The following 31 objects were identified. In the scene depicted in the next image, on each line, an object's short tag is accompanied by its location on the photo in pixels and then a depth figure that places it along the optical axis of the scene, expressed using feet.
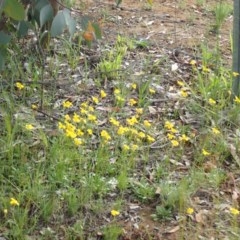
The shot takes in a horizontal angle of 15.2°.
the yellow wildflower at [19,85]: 16.38
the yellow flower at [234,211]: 13.03
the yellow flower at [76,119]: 15.27
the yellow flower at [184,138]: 15.64
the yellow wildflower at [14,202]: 12.50
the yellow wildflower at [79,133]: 14.88
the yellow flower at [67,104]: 16.01
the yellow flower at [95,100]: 16.44
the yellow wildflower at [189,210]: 13.22
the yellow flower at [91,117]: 15.45
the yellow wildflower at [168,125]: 15.84
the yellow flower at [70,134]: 14.47
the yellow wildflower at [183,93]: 17.29
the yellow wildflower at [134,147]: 14.98
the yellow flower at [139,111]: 16.54
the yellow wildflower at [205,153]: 14.97
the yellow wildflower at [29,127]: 14.76
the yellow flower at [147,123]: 15.83
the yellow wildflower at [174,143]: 15.25
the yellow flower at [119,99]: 17.00
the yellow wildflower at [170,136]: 15.55
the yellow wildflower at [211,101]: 16.98
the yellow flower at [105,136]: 14.94
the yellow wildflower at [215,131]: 15.67
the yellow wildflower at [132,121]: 15.49
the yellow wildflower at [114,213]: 13.05
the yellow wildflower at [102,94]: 16.81
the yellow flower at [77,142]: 14.50
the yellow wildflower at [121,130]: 15.07
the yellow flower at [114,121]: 15.36
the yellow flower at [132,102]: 16.86
